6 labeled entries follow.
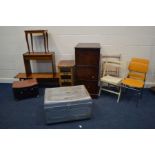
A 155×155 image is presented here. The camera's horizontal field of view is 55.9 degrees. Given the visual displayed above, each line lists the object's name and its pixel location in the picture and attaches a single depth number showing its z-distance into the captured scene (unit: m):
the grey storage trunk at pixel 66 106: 2.24
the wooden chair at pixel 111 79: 2.96
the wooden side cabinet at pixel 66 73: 3.09
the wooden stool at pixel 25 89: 2.97
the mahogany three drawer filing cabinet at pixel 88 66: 2.75
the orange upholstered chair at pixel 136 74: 2.82
